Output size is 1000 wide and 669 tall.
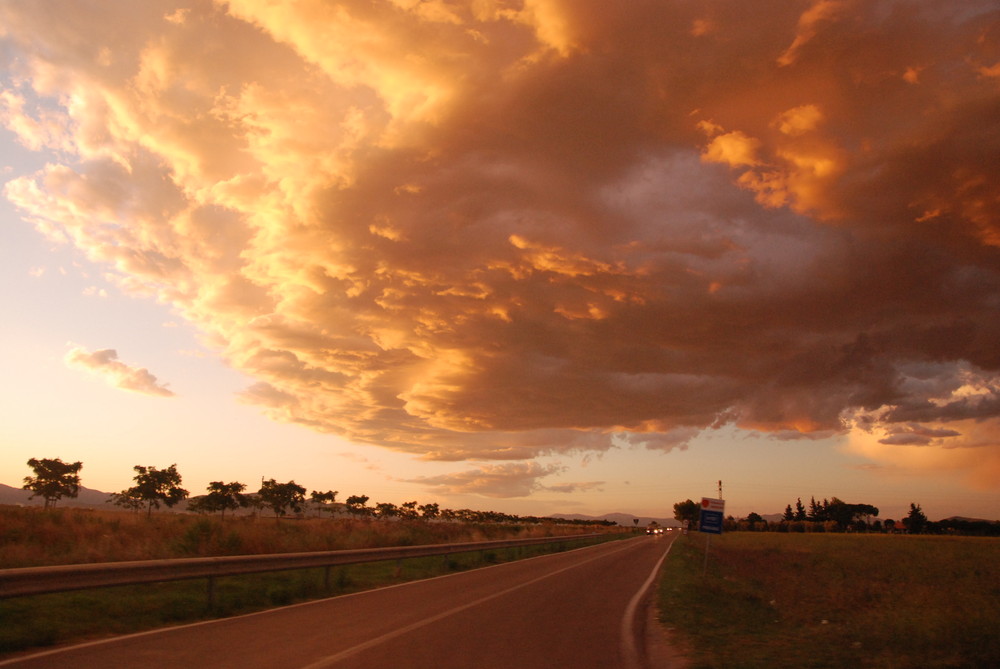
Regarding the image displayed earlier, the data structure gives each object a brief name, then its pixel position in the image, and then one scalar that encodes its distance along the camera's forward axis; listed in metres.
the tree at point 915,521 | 169.90
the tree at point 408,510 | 129.00
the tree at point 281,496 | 100.89
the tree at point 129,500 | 81.69
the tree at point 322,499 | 119.75
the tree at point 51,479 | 75.62
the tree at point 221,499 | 92.88
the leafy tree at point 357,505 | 127.75
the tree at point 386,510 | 130.38
